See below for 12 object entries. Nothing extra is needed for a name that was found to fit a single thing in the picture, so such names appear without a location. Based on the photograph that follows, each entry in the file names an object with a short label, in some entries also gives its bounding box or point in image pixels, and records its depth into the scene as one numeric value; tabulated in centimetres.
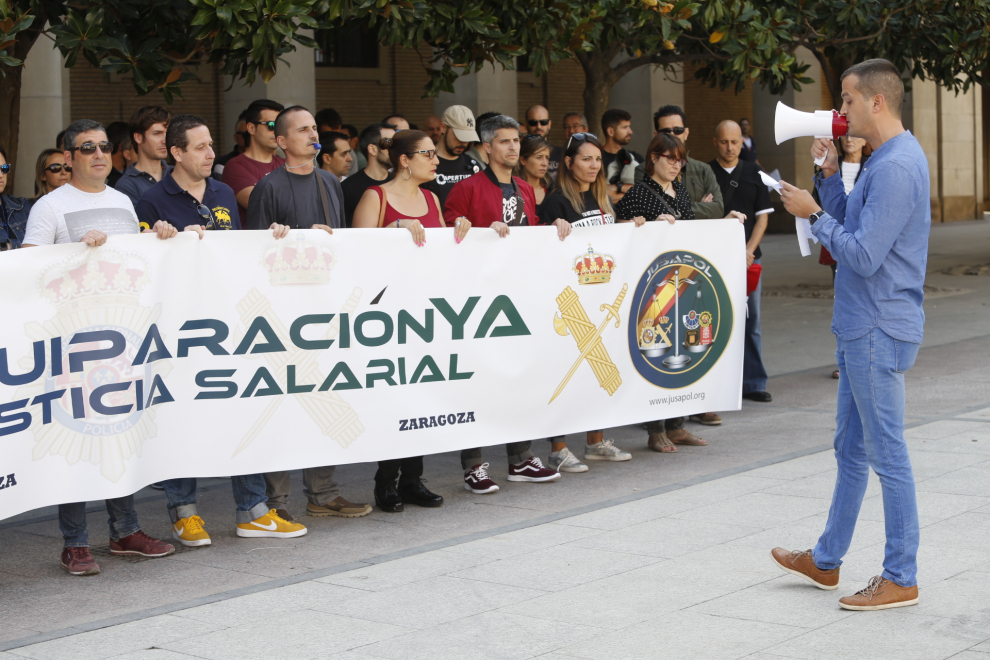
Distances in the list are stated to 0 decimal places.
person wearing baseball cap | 895
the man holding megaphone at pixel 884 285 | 453
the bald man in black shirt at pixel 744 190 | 917
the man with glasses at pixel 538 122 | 1029
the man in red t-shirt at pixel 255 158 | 739
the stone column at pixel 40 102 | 1526
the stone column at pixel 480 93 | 2088
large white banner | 537
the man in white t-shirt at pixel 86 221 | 550
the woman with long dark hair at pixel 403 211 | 656
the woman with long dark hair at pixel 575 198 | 733
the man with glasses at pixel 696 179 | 859
